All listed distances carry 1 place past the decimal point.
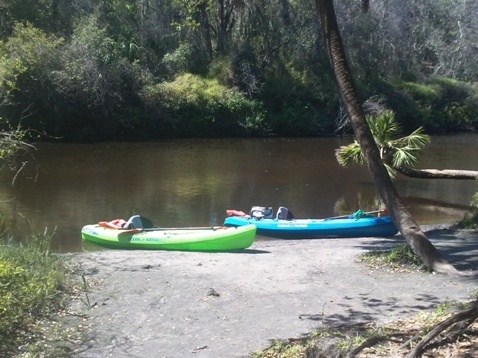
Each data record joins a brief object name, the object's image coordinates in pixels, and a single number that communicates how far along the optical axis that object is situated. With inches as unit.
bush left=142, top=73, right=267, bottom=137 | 1517.0
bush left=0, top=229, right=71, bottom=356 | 287.4
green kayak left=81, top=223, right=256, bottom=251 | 540.4
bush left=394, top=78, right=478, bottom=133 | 1720.0
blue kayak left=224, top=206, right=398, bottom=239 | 628.5
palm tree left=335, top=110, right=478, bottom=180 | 633.0
